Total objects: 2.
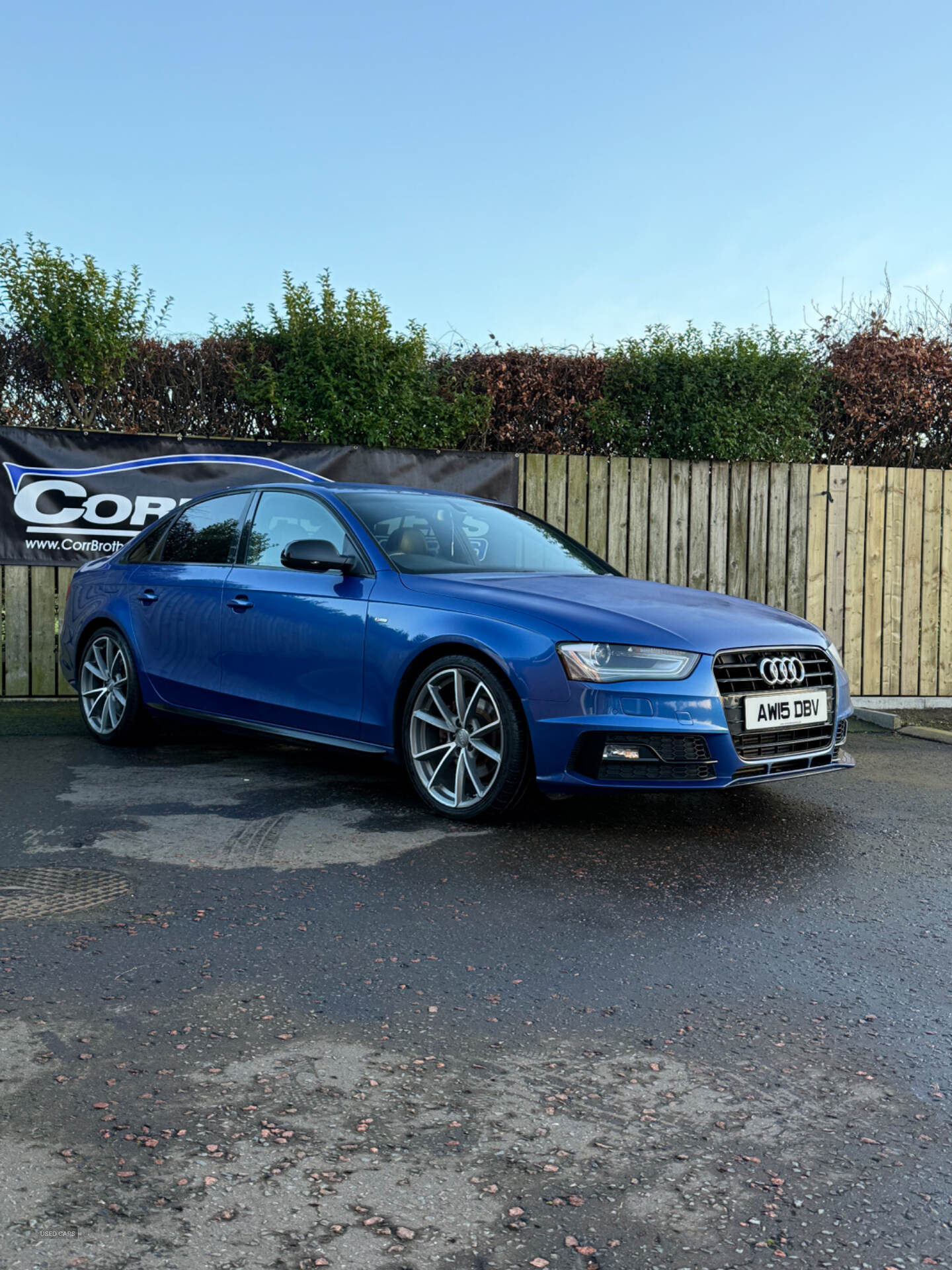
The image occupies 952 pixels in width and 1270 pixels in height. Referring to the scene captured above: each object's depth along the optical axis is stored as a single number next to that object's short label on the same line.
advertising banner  9.76
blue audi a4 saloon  5.18
